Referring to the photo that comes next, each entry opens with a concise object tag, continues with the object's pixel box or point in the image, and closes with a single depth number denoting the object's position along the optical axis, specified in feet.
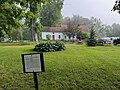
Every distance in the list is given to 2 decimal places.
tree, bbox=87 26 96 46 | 37.75
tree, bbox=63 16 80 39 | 77.79
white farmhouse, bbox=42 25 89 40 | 93.28
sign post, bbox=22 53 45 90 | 7.06
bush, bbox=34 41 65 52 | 23.71
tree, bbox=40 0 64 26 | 81.03
